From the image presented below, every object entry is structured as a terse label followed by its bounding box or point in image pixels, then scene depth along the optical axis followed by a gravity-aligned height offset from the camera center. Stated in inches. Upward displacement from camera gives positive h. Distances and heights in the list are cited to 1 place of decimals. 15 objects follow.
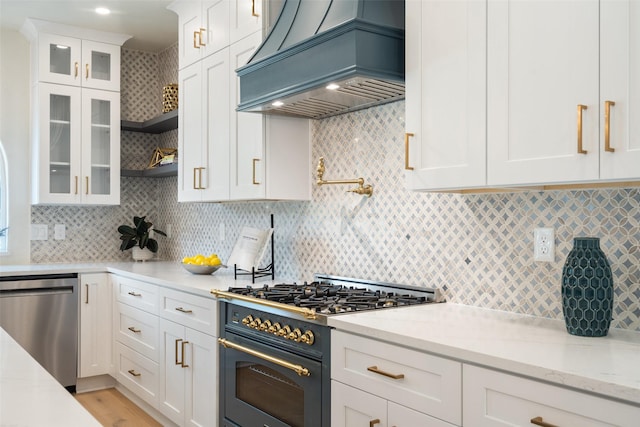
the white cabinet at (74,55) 168.4 +47.1
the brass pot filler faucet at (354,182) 110.2 +5.7
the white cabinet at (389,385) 64.4 -21.4
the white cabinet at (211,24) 122.3 +43.6
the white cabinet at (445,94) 75.0 +16.4
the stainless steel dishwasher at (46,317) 150.6 -29.2
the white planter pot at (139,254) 187.3 -14.5
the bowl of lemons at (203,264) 139.0 -13.3
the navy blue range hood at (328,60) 86.9 +25.0
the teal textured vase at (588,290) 66.8 -9.1
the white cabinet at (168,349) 113.7 -31.9
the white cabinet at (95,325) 159.6 -32.7
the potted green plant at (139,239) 187.0 -9.6
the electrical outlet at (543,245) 80.0 -4.5
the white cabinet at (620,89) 58.7 +13.1
